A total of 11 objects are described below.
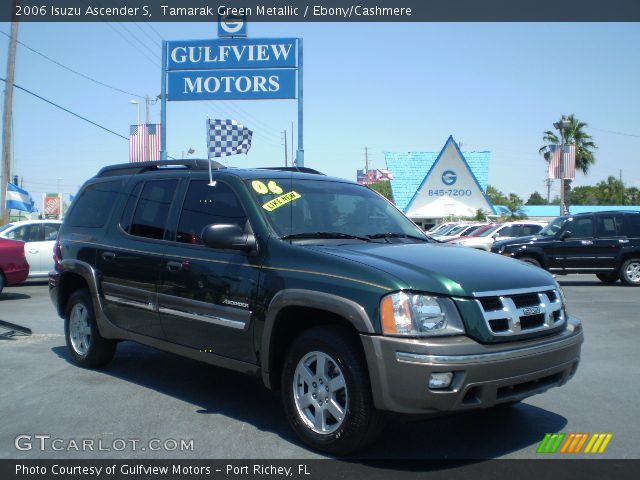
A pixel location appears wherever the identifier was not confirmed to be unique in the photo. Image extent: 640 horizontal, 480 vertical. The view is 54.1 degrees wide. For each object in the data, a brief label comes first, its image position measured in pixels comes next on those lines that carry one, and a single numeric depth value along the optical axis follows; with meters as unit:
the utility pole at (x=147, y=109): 42.22
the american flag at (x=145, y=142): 21.61
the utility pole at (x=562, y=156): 28.09
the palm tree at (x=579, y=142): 48.75
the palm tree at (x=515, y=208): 43.41
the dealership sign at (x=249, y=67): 18.67
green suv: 3.82
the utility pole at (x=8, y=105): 20.34
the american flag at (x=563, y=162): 27.91
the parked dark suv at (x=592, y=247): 16.19
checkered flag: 8.48
